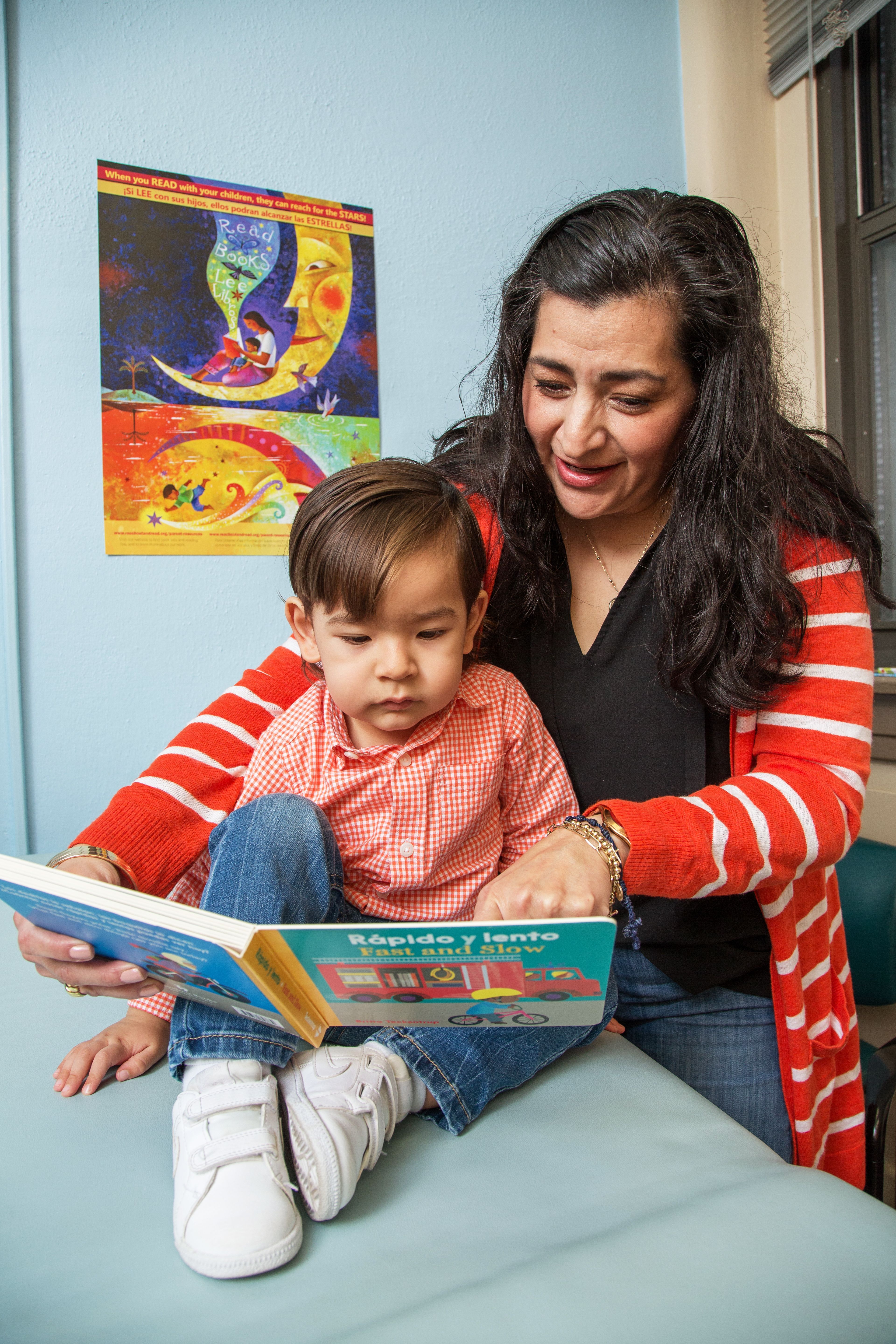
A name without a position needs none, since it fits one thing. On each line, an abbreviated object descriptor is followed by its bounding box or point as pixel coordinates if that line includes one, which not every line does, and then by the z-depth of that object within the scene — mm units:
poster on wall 1694
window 2016
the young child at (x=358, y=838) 655
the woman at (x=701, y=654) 940
